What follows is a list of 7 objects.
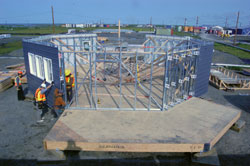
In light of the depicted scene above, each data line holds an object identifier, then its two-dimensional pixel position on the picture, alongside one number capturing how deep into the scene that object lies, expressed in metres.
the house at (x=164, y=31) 42.42
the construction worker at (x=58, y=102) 10.26
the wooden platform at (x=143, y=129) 7.55
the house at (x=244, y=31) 96.71
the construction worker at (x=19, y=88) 13.21
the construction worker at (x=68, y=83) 11.33
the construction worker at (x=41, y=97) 10.28
